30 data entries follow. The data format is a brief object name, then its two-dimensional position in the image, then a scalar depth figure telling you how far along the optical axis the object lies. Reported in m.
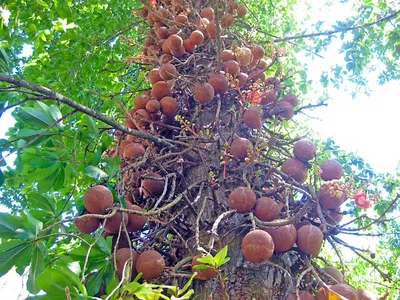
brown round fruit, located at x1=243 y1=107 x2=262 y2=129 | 1.81
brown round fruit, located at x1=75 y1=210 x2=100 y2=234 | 1.40
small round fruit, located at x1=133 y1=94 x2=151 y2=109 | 2.07
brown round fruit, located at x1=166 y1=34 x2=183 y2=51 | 2.27
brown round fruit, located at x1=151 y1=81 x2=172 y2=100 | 2.05
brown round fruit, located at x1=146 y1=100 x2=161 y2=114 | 1.98
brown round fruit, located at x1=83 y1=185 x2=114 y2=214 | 1.35
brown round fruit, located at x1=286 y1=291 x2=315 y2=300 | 1.26
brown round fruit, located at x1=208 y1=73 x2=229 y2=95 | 1.99
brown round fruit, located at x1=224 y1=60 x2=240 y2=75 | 2.06
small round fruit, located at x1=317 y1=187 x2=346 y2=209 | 1.48
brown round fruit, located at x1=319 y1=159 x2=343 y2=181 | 1.61
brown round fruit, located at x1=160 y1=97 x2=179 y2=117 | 1.99
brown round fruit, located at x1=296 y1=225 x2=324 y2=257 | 1.38
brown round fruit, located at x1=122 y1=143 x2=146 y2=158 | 1.81
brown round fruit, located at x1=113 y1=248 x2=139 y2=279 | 1.34
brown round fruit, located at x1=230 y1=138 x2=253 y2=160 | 1.68
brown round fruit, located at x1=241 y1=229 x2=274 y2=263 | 1.29
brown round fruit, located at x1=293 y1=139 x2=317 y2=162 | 1.65
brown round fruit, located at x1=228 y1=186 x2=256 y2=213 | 1.45
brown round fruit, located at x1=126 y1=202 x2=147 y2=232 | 1.47
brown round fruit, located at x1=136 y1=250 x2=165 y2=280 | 1.34
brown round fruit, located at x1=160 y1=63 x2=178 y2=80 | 2.08
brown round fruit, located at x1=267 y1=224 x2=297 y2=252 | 1.38
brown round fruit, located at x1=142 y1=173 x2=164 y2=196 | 1.73
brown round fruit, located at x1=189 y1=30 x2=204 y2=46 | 2.31
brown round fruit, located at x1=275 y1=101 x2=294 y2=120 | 2.00
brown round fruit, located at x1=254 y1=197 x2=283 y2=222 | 1.45
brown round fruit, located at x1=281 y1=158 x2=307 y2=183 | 1.64
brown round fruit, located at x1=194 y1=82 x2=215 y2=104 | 1.92
